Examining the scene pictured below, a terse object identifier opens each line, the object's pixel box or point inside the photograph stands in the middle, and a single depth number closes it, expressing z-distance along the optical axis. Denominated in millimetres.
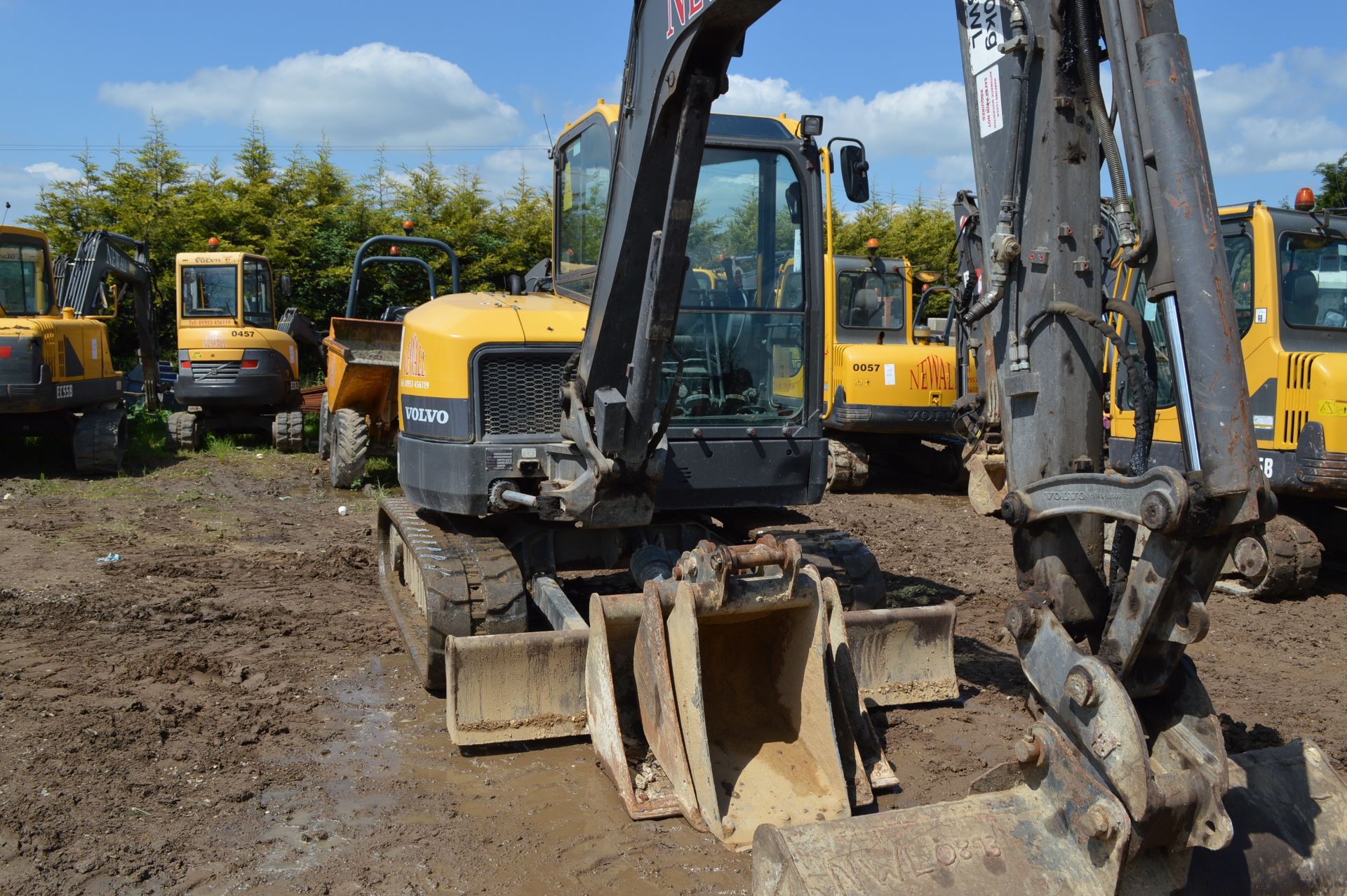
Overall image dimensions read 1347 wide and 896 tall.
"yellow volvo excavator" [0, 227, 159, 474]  10406
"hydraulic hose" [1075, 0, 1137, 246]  2594
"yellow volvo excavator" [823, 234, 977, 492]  10984
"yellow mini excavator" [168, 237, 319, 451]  13141
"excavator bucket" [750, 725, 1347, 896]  2547
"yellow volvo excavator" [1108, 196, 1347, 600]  6480
